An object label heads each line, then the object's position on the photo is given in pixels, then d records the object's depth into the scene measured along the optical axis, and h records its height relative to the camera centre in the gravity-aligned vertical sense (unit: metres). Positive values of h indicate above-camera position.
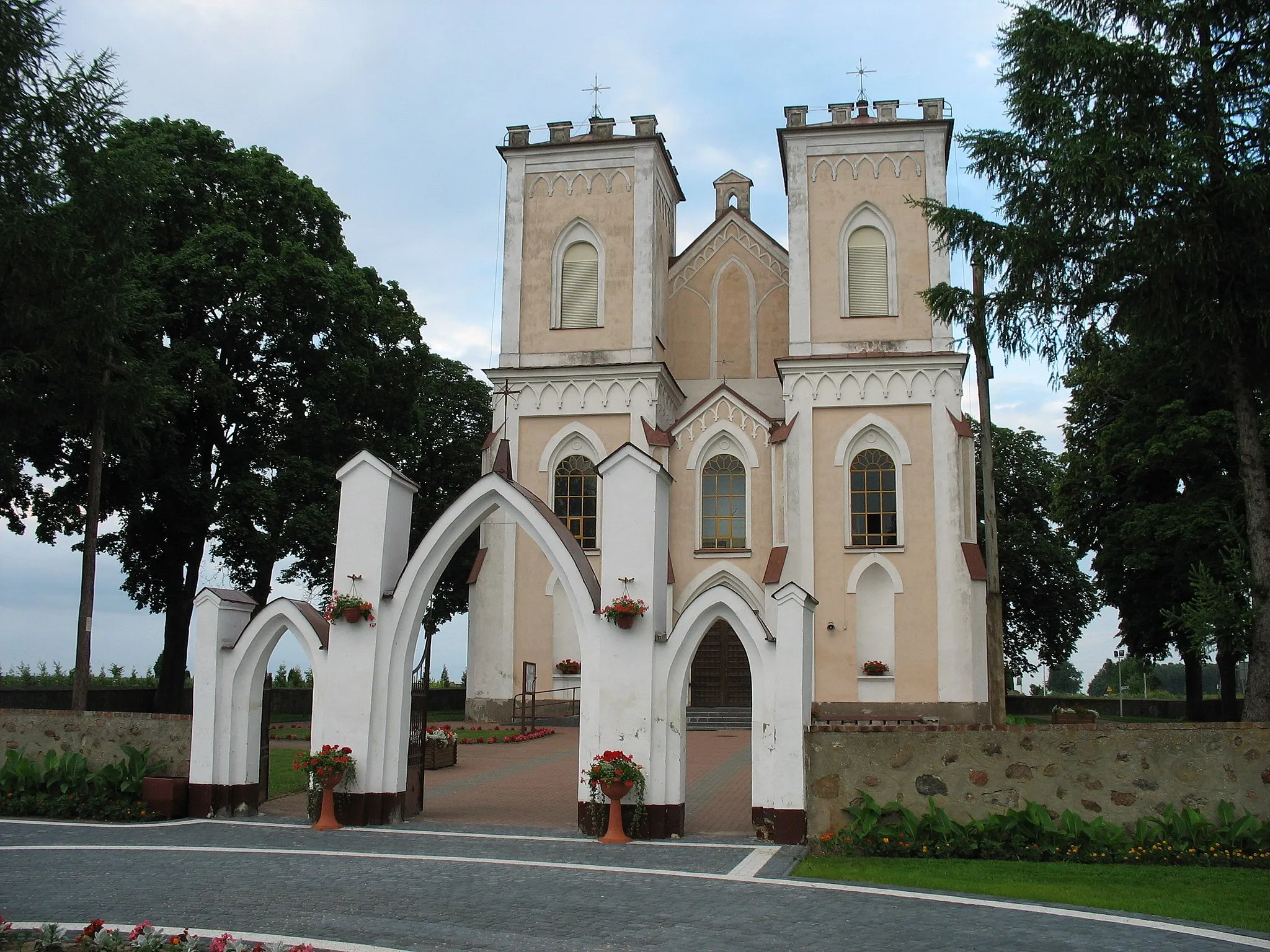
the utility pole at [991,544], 18.94 +2.51
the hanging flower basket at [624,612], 12.67 +0.76
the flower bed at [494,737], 24.44 -1.27
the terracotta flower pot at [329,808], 12.80 -1.48
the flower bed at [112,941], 6.82 -1.63
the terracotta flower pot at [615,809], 12.08 -1.37
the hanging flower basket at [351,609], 13.45 +0.80
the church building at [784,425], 27.30 +6.50
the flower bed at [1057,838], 10.98 -1.50
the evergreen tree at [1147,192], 14.66 +6.59
